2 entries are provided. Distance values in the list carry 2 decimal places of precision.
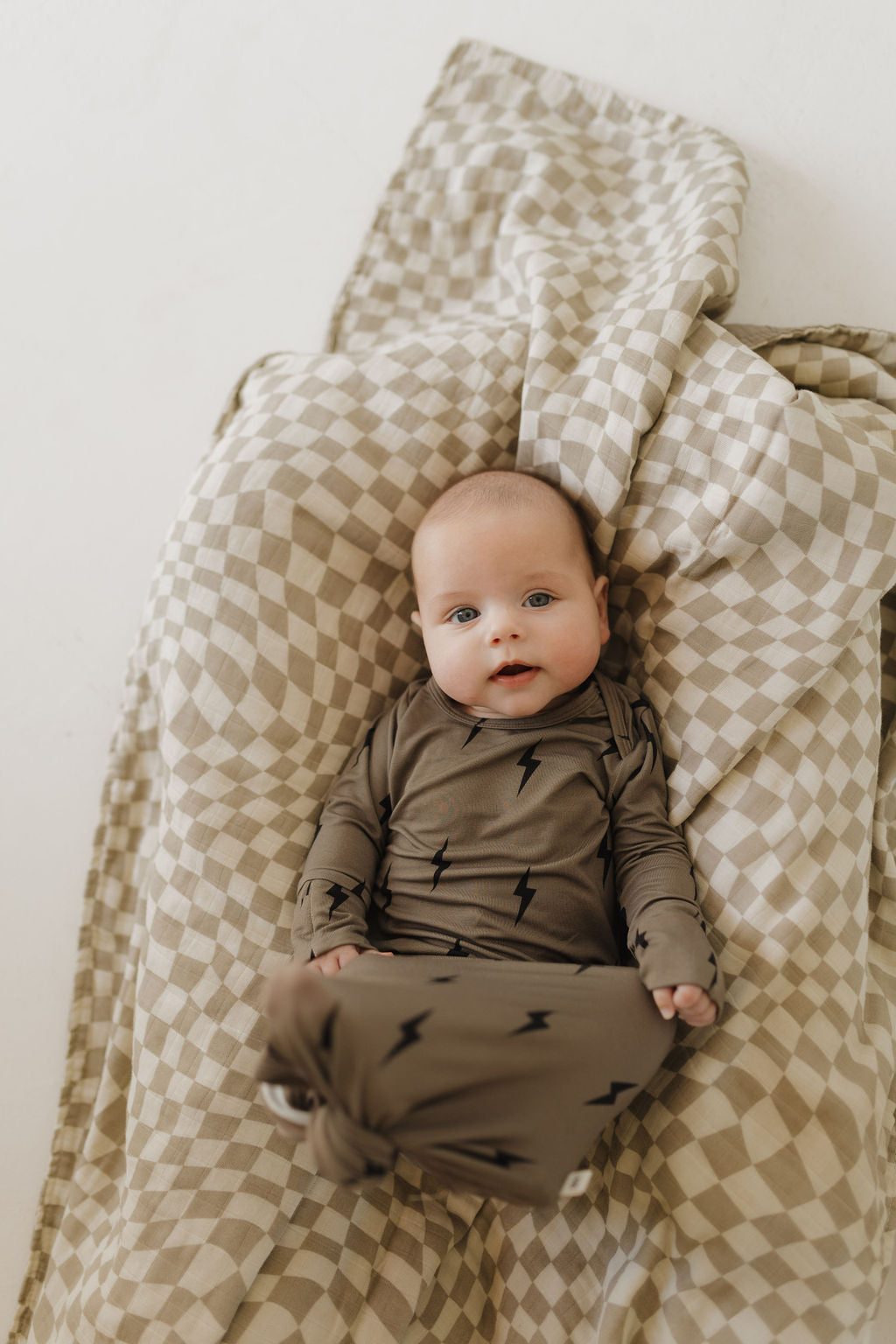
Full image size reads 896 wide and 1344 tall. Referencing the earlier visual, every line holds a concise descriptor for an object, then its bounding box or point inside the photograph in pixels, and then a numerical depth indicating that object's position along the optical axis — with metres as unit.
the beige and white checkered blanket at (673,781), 1.05
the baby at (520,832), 1.00
